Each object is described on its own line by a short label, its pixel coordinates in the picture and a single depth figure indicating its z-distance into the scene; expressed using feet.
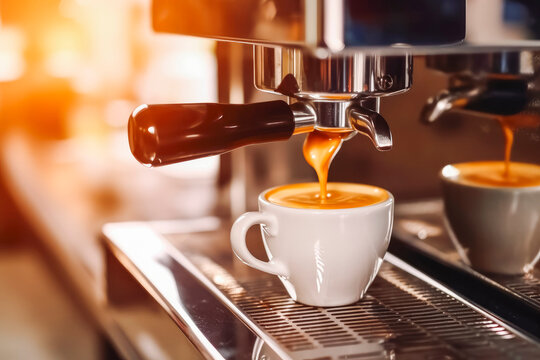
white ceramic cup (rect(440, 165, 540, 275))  2.04
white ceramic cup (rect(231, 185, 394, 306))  1.97
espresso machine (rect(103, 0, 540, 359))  1.74
